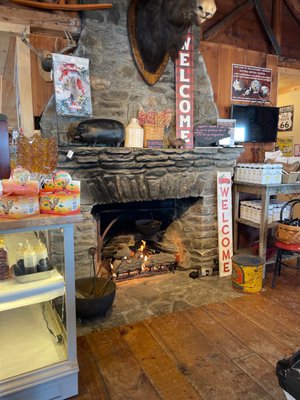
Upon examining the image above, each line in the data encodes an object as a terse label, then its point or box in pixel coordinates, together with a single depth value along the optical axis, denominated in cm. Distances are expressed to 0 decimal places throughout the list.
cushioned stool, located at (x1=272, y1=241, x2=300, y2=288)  260
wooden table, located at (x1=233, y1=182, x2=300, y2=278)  280
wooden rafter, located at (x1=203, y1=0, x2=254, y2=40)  312
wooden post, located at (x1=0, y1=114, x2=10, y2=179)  134
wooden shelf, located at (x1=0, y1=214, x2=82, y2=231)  131
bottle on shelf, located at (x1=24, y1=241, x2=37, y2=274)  148
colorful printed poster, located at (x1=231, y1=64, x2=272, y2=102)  327
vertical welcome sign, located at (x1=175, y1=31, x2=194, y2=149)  283
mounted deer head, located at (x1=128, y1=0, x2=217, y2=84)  215
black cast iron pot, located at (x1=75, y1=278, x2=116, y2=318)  213
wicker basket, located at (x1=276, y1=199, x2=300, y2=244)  257
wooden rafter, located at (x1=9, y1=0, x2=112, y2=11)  226
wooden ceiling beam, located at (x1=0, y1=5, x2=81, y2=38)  228
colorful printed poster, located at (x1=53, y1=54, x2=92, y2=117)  232
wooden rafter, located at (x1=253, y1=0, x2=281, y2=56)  327
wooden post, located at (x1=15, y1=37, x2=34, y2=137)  237
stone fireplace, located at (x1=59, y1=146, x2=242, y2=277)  244
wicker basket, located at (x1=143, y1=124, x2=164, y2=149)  268
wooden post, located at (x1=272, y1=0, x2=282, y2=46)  339
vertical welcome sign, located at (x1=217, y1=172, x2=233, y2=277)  301
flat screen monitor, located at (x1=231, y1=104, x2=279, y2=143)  326
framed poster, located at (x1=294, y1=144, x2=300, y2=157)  444
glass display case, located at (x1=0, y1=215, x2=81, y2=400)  140
